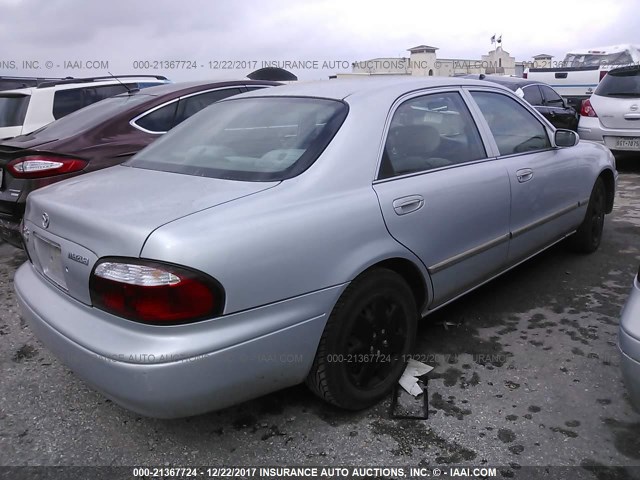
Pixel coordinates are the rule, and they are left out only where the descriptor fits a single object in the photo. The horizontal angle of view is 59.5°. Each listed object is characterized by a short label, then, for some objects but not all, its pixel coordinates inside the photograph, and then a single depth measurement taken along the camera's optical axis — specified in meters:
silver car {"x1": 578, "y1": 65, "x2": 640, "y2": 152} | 8.00
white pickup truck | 14.51
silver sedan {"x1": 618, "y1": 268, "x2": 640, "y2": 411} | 2.01
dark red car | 4.04
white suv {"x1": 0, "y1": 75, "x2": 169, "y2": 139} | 5.95
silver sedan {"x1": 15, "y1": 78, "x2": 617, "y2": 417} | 1.98
